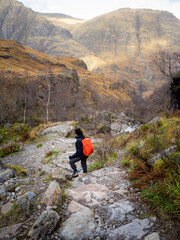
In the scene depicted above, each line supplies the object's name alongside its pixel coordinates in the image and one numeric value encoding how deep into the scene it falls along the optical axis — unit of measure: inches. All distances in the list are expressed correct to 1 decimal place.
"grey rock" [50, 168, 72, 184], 183.6
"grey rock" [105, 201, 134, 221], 116.5
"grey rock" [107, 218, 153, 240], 96.3
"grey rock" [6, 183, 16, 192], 157.2
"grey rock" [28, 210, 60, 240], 96.1
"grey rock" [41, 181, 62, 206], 127.3
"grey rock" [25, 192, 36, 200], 137.3
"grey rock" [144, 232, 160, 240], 90.4
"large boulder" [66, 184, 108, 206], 142.0
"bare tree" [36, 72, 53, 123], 1504.7
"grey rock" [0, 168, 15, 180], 197.0
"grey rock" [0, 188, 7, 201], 143.3
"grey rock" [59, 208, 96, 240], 99.5
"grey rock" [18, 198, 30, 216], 117.9
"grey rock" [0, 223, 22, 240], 95.4
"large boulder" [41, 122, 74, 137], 641.7
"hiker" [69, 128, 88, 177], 213.0
